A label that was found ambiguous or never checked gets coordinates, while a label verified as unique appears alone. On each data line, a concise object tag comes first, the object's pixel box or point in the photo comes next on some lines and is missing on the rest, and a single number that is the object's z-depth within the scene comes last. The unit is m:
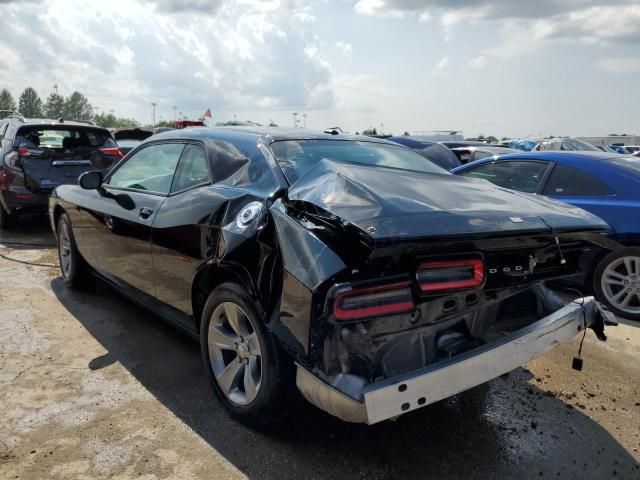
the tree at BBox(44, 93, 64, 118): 123.24
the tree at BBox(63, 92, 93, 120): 124.93
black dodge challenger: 2.14
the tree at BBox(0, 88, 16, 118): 117.94
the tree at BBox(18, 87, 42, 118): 116.98
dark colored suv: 7.45
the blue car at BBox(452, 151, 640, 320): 4.54
